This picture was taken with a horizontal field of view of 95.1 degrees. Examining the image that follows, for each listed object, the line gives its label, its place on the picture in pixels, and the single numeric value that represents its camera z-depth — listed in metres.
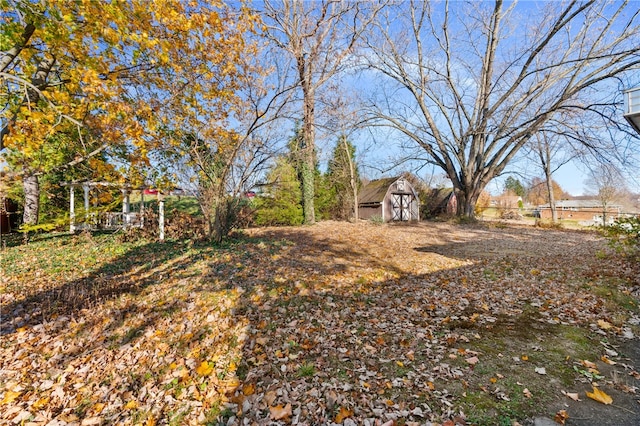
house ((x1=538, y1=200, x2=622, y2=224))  37.69
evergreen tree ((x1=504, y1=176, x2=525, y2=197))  59.37
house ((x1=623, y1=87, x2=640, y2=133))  5.50
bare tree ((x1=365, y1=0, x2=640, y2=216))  12.97
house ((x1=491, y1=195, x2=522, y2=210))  46.64
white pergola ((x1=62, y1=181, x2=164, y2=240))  9.91
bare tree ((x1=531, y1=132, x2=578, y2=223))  17.47
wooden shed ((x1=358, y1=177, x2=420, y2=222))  23.39
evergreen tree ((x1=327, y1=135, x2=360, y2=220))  21.00
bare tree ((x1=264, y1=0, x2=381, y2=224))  9.80
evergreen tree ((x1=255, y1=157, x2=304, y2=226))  15.45
